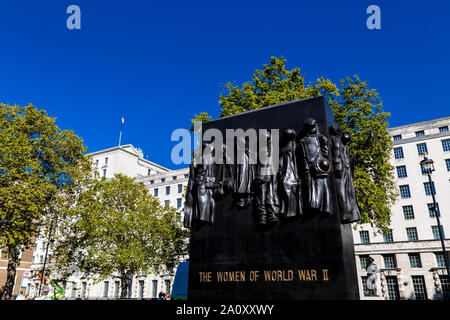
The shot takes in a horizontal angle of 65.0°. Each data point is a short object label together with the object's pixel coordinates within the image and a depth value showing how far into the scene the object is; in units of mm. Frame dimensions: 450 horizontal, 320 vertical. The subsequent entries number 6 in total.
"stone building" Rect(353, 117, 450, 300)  48062
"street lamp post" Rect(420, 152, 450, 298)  21967
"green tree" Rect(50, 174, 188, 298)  35094
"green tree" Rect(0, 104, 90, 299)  26031
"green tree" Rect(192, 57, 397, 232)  24303
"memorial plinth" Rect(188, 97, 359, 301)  8609
